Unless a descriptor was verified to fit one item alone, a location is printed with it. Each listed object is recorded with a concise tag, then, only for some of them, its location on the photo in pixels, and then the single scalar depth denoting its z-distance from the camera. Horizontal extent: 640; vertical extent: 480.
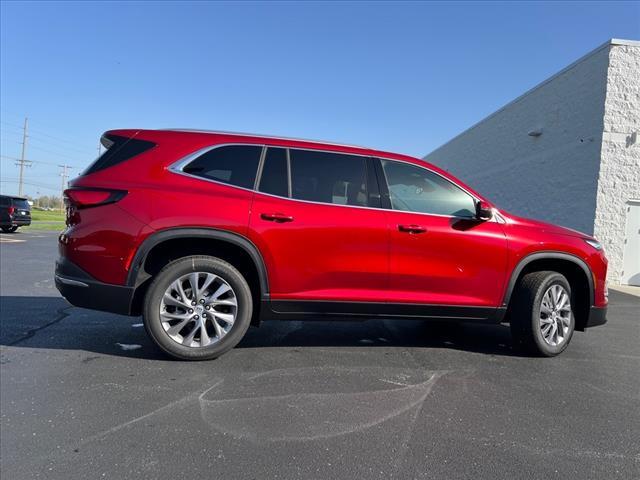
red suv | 3.88
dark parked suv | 21.38
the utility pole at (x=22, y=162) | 61.47
